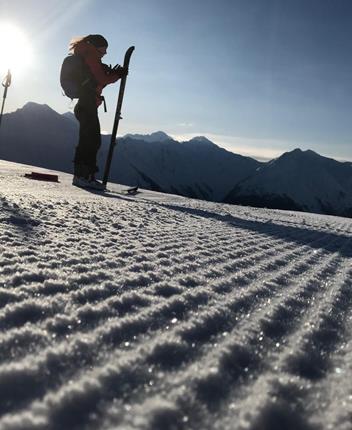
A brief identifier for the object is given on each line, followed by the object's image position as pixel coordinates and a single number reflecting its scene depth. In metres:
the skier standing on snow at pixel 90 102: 7.77
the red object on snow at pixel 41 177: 7.40
